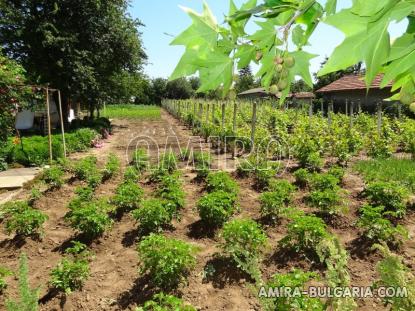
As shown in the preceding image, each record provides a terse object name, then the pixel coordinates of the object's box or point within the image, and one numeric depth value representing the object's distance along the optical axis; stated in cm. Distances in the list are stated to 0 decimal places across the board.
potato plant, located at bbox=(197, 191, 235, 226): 611
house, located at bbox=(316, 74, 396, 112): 2206
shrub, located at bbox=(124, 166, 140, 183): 898
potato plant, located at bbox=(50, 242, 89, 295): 452
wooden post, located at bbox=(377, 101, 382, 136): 1151
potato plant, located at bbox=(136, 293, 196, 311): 352
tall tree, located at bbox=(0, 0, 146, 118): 1827
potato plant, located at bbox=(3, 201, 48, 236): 593
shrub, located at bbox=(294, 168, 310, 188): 833
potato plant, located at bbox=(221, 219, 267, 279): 502
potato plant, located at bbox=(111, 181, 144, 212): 703
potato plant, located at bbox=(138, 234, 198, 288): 449
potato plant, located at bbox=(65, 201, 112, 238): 588
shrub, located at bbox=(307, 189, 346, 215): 639
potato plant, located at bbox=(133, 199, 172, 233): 600
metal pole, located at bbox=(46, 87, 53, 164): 1196
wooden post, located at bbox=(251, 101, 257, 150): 1162
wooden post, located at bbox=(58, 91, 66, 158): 1330
